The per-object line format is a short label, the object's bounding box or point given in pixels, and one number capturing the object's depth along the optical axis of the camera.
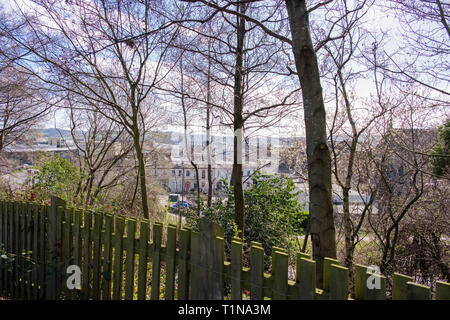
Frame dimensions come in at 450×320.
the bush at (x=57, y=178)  5.93
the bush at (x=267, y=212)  5.68
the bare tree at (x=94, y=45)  4.86
